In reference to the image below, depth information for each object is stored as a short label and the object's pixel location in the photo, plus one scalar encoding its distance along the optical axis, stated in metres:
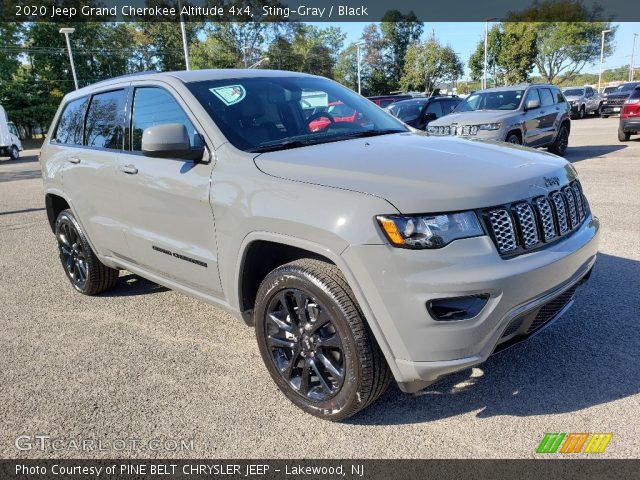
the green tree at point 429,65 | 58.59
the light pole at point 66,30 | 33.38
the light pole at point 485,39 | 45.41
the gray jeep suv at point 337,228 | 2.19
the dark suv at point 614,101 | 26.22
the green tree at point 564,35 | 53.97
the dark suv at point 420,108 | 12.97
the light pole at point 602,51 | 56.05
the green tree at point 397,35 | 76.75
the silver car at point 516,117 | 9.93
